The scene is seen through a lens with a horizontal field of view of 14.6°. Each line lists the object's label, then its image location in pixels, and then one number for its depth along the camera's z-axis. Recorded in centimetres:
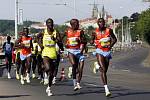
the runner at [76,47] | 1620
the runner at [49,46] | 1517
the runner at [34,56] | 2147
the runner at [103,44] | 1469
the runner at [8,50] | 2361
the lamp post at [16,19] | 5710
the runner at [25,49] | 1988
